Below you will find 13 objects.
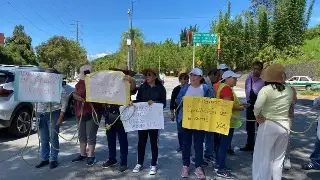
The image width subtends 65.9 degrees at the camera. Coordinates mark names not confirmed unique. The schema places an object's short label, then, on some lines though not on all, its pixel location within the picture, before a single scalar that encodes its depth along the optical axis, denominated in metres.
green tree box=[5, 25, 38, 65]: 35.63
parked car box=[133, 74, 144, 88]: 17.65
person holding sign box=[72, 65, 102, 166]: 4.21
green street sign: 24.69
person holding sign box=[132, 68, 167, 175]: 3.99
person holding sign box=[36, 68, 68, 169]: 4.17
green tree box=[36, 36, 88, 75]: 39.55
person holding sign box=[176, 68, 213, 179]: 3.77
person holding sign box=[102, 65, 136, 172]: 4.07
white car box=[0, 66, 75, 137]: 5.57
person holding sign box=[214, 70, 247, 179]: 3.78
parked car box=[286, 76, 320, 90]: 20.22
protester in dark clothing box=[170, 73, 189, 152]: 4.24
